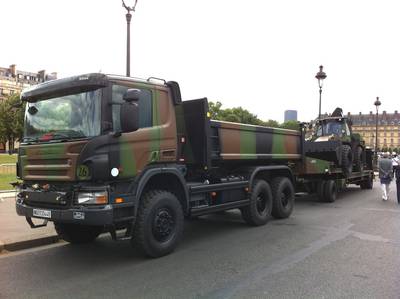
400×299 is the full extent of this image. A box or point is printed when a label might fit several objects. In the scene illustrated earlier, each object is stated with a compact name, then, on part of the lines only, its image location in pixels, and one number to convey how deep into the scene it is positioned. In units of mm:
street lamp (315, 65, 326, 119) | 20619
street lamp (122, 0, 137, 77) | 10734
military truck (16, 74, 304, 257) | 5906
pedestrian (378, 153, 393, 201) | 15273
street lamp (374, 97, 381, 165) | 34094
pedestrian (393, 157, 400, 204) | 14641
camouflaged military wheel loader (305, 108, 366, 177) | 14398
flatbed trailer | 12742
